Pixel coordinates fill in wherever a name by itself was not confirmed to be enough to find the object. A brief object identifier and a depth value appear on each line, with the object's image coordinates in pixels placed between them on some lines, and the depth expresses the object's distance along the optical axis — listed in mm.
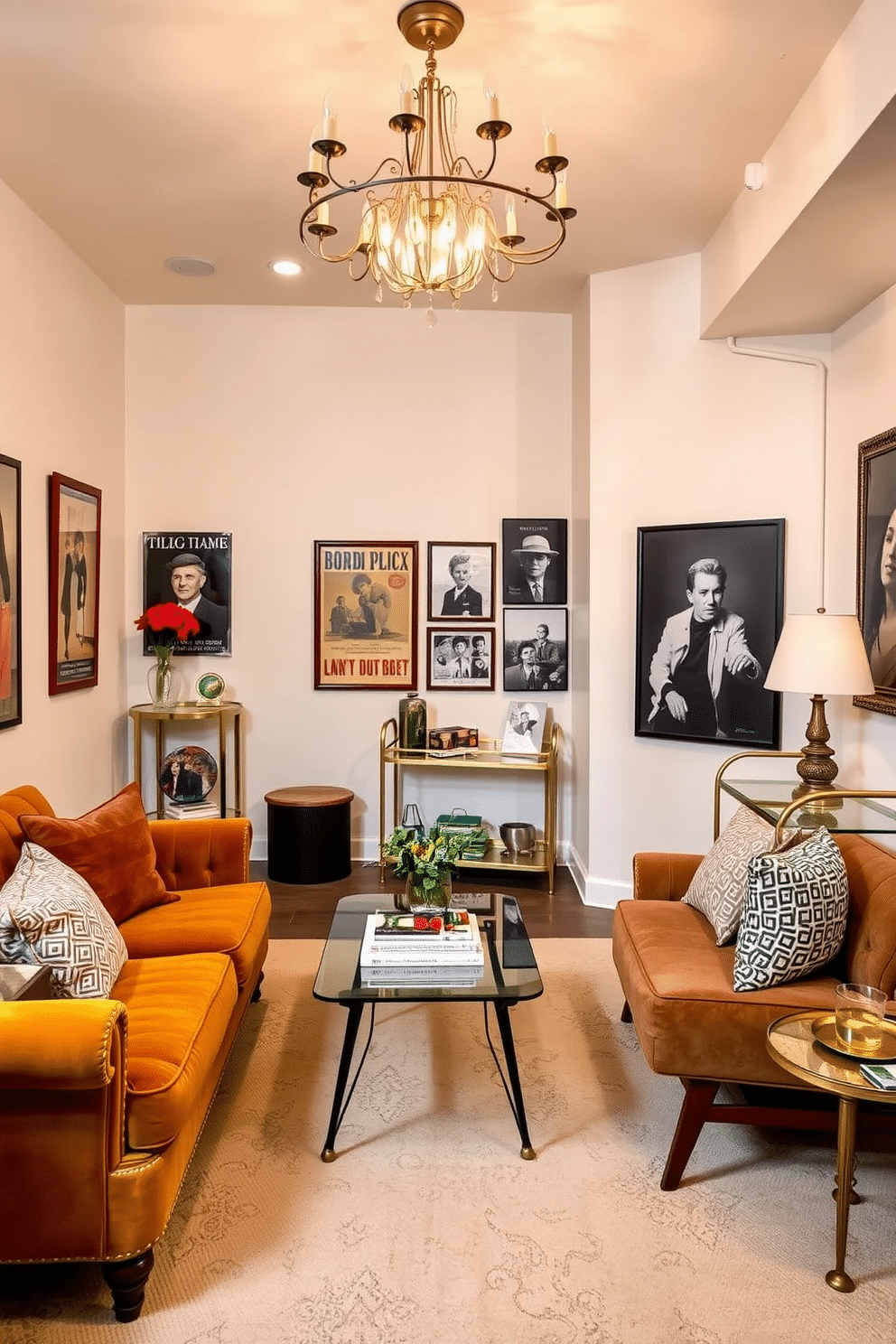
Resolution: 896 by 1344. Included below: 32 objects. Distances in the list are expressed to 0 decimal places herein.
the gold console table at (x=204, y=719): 4934
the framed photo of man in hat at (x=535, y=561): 5375
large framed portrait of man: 4270
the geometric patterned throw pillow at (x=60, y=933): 2246
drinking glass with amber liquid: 2092
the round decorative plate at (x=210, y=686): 5176
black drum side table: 5055
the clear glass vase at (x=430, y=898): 3014
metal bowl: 5105
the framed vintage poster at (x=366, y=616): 5410
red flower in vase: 5051
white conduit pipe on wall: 4211
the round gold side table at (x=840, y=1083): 1927
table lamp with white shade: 3268
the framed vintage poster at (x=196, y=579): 5363
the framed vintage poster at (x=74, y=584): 4277
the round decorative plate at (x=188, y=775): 5266
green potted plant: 2980
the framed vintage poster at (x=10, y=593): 3717
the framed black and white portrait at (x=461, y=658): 5441
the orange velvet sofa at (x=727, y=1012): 2361
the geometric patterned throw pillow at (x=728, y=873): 2830
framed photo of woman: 3523
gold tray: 2037
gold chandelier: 2529
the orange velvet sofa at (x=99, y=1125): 1805
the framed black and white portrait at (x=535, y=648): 5418
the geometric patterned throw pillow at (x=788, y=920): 2441
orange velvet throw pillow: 2795
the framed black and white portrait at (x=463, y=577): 5418
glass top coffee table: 2494
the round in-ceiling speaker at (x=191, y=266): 4598
